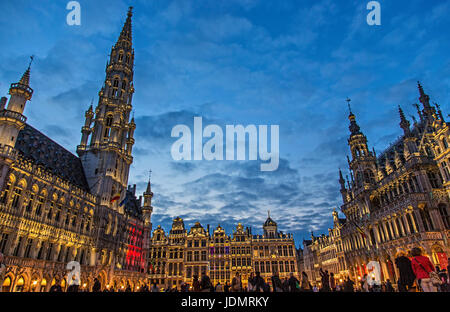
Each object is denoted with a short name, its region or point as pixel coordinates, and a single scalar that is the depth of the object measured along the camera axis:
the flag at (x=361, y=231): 41.88
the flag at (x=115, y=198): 46.81
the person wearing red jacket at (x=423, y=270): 12.91
